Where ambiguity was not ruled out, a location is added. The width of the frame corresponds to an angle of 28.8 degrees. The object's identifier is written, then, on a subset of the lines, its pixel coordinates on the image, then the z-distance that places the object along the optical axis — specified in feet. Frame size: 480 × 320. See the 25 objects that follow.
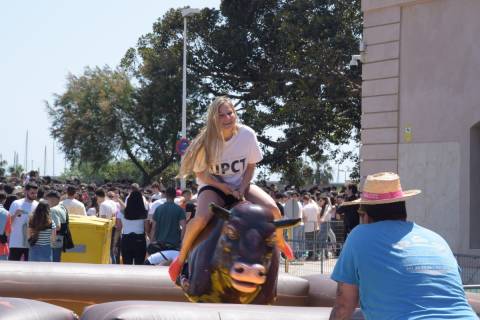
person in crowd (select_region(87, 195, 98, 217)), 70.33
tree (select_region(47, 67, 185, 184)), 154.61
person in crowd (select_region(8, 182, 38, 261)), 48.37
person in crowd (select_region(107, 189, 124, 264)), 64.21
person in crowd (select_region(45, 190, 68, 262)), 49.14
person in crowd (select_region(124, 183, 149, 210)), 56.69
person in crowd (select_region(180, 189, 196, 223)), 54.19
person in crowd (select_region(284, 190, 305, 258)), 78.07
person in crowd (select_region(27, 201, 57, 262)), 46.29
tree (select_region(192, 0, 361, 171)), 118.42
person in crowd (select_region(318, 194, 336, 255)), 75.25
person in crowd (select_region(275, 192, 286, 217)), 81.35
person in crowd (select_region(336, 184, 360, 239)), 60.48
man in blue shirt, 16.17
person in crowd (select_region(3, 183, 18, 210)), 55.88
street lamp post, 113.91
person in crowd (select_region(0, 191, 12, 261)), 47.73
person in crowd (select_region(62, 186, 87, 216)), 58.49
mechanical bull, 22.81
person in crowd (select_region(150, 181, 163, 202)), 71.73
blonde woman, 25.40
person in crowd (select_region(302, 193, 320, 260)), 78.54
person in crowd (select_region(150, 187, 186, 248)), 51.06
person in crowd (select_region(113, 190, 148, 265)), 55.67
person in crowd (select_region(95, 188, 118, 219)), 65.31
